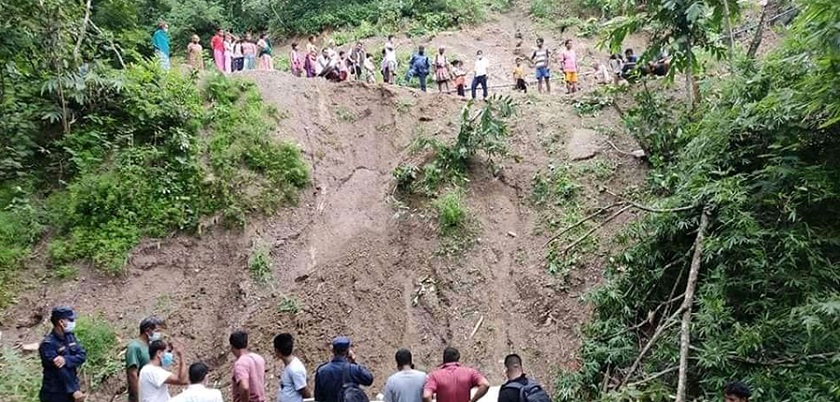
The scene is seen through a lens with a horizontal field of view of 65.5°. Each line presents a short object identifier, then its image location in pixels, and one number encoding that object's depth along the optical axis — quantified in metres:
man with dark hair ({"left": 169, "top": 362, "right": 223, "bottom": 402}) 5.21
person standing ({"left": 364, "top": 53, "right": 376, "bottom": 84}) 17.23
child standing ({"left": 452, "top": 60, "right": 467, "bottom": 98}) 16.48
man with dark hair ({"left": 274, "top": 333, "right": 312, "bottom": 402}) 6.21
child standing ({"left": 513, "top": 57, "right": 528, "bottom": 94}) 16.94
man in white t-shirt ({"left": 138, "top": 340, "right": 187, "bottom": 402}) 5.86
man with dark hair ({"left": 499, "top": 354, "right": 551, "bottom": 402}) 5.73
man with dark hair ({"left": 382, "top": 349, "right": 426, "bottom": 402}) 6.06
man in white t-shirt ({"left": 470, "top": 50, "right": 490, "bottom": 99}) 16.11
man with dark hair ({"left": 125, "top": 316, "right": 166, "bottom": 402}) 6.51
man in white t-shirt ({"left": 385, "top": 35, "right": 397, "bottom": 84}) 16.92
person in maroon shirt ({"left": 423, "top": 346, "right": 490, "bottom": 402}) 6.12
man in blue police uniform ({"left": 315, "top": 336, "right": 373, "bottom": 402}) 6.02
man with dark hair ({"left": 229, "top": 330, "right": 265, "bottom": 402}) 6.11
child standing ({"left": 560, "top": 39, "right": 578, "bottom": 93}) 16.44
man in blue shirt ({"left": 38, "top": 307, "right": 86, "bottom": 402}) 6.29
